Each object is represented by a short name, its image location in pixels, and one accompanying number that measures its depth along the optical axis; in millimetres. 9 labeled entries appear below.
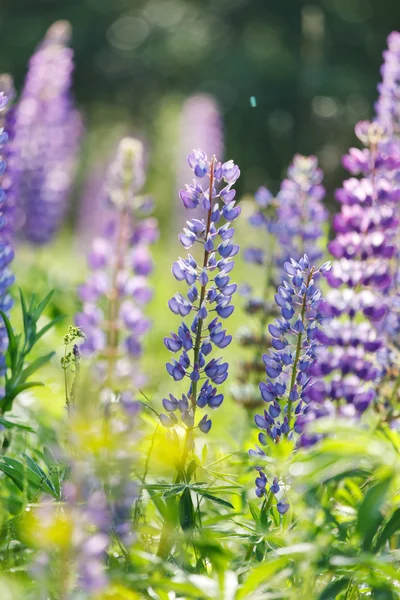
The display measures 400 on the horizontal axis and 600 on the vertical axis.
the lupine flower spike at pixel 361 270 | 4211
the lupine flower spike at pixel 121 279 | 4840
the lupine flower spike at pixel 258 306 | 7273
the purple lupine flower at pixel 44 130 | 11672
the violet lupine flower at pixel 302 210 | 6742
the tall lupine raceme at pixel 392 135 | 5477
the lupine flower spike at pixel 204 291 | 4152
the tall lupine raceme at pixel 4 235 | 4672
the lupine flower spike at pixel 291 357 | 4234
